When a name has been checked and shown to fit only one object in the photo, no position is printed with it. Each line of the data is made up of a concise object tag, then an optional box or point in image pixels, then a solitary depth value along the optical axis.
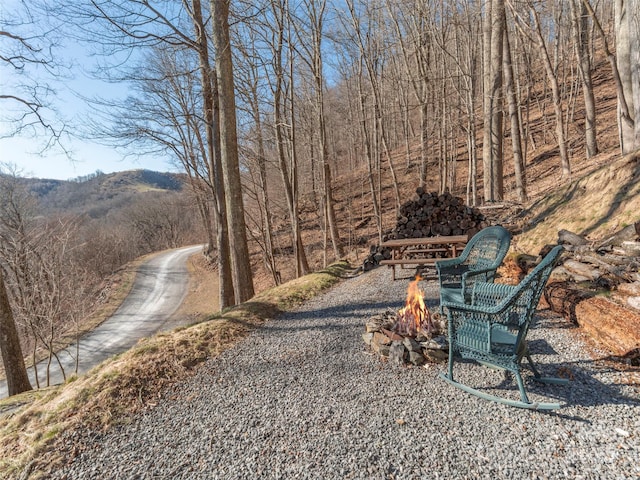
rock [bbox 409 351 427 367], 2.95
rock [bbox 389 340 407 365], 2.99
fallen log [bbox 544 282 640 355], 2.67
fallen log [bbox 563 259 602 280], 3.63
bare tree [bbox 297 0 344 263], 9.27
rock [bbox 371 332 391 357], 3.14
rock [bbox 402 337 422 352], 2.98
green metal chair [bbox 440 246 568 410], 2.16
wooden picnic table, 5.92
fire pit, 2.96
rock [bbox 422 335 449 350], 2.93
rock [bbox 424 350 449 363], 2.95
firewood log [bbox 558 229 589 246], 4.55
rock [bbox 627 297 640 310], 2.87
